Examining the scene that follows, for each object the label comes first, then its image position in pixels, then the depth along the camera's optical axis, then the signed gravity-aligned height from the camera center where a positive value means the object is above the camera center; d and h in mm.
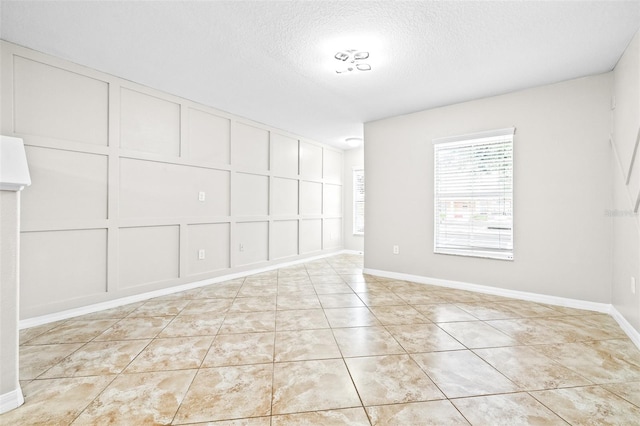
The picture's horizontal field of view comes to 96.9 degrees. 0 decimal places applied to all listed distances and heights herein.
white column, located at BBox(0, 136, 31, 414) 1463 -289
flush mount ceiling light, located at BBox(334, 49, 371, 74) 2670 +1505
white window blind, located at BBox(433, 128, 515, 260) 3537 +255
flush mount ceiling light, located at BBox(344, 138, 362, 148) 5853 +1508
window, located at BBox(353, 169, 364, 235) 6852 +318
